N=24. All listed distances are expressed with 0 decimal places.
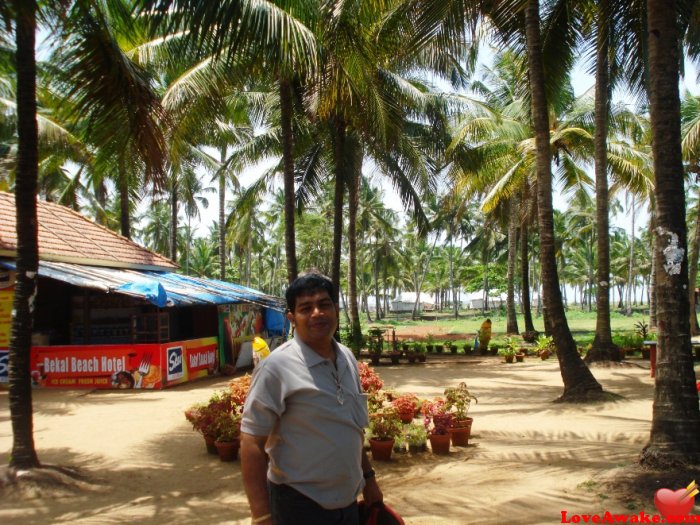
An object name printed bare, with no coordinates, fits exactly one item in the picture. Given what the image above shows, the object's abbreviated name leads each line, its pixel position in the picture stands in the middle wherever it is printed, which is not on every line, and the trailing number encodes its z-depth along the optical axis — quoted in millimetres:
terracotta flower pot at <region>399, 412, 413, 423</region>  7063
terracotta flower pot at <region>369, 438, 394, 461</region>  6328
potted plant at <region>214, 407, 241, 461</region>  6426
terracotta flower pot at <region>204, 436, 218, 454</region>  6714
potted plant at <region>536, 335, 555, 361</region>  17531
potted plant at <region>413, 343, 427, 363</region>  17250
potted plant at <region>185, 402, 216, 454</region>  6602
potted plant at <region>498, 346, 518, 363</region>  16906
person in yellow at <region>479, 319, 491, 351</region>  19141
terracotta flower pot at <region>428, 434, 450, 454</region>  6590
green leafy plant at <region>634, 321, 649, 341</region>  18920
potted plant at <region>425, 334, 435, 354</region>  20319
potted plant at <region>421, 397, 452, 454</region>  6598
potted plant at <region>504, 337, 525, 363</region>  17097
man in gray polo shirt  2336
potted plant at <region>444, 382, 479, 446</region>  6875
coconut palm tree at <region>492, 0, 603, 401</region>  9398
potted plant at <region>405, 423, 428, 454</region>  6629
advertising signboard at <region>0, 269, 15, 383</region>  12516
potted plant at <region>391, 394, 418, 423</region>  7066
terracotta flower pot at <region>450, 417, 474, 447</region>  6855
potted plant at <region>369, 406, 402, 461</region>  6340
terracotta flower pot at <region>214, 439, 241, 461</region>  6410
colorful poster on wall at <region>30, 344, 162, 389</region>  12758
